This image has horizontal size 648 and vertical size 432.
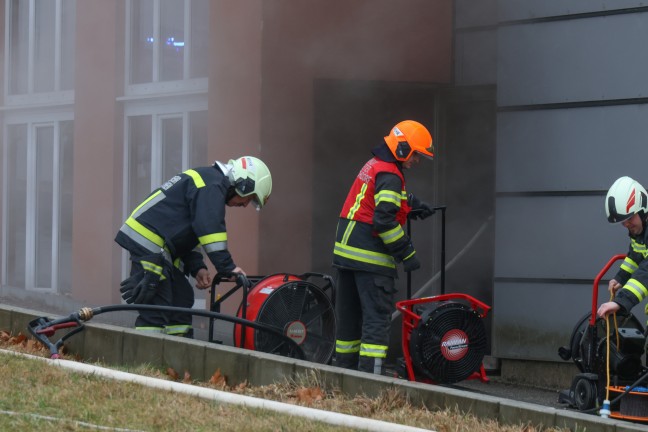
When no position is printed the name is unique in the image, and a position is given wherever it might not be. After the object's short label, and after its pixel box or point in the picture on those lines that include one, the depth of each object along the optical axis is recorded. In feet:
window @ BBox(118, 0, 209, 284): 77.41
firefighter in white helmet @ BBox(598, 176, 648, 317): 45.37
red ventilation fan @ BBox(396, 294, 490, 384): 50.80
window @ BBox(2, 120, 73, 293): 91.81
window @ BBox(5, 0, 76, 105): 90.55
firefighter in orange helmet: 50.75
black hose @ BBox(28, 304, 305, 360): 45.16
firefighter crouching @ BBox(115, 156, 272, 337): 47.42
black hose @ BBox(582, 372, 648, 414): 43.45
